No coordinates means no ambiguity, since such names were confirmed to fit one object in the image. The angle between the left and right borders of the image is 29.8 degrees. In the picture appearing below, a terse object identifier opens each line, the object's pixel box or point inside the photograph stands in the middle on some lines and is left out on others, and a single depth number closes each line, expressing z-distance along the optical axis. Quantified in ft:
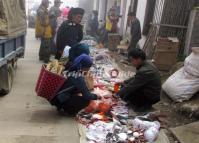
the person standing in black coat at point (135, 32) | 42.19
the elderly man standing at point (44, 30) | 37.96
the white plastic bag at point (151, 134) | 18.11
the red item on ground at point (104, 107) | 21.79
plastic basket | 20.33
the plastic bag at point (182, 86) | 24.66
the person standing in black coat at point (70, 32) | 26.30
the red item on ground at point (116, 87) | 25.09
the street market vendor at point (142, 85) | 21.49
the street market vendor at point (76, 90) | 20.36
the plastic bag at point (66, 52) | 26.08
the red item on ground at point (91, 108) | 21.75
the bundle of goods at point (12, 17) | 23.35
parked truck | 23.39
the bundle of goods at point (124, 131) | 18.03
